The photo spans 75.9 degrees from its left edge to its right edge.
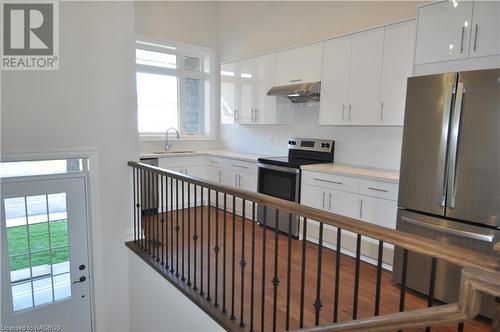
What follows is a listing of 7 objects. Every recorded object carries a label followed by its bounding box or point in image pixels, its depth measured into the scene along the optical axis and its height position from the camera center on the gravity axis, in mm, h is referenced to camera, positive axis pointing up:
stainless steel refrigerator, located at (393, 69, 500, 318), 2307 -252
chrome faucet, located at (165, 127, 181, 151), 5812 -289
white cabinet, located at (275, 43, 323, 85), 4123 +902
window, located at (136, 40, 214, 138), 5633 +741
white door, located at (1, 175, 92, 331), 3244 -1371
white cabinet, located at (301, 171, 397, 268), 3168 -743
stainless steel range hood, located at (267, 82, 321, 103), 4090 +532
